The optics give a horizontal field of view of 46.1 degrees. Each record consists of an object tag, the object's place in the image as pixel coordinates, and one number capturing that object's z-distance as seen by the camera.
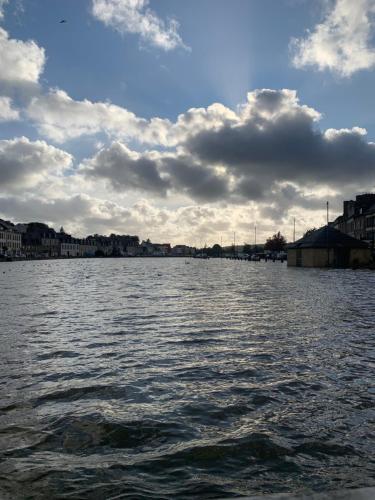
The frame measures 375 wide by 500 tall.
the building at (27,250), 193.70
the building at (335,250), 74.56
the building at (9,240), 160.50
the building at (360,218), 92.79
